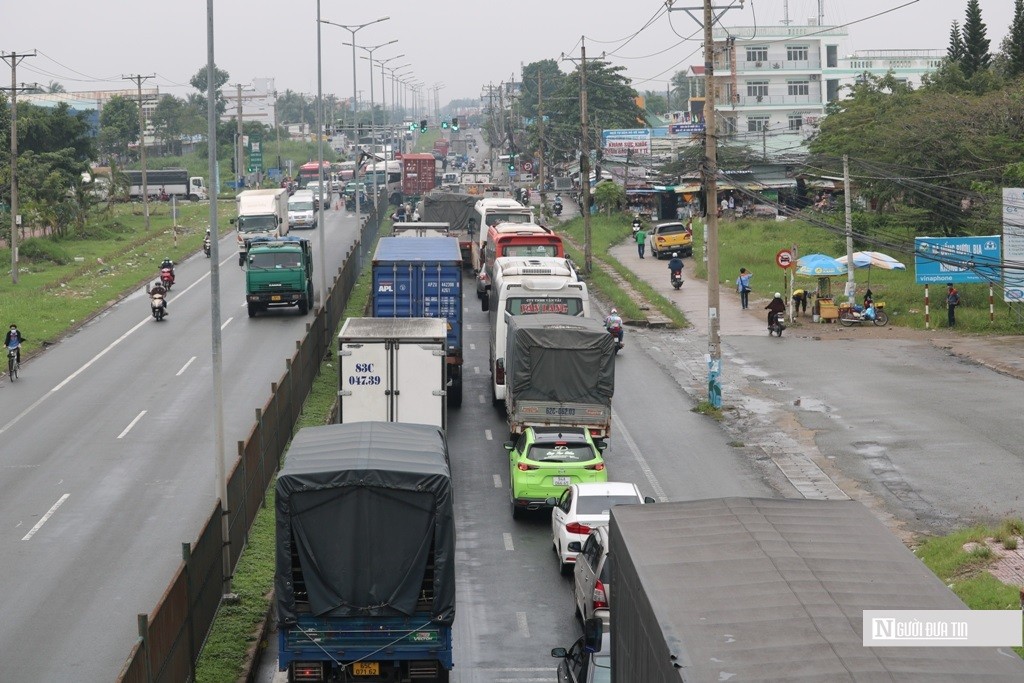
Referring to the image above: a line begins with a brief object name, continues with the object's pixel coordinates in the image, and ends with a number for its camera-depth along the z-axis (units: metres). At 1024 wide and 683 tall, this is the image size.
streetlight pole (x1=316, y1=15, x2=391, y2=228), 56.59
